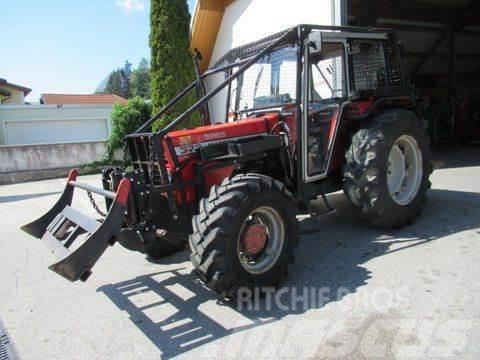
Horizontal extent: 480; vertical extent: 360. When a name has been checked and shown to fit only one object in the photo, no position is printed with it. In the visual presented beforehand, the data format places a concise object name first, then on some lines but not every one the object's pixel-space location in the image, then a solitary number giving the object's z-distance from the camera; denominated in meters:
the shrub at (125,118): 15.04
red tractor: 3.41
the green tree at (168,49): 12.88
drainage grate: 3.09
